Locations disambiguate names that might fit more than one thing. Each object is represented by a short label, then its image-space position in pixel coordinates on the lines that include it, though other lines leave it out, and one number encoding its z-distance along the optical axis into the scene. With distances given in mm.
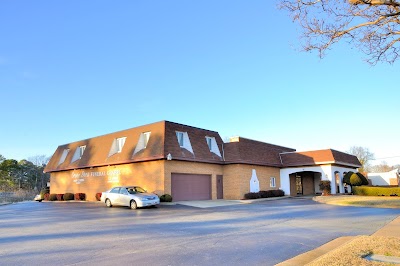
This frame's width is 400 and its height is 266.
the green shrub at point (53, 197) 33172
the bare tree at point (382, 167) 84688
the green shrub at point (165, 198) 23734
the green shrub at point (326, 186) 31750
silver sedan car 20625
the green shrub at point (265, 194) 30445
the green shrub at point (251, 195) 28984
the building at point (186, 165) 25734
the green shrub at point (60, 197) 32450
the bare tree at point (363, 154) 76250
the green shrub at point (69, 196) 31859
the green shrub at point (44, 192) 35562
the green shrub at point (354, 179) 32625
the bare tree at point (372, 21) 7082
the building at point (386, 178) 50081
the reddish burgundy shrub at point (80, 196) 31473
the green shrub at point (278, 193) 32219
